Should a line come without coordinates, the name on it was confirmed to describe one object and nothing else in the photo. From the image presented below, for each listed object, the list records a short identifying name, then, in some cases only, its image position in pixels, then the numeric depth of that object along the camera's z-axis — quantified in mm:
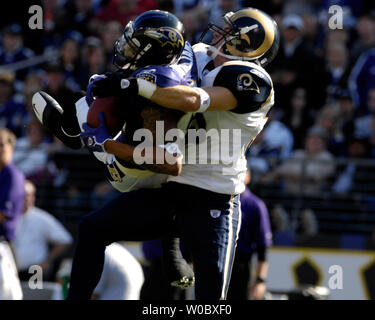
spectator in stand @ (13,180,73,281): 17125
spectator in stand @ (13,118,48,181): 19141
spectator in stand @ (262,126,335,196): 17859
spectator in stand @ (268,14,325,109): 19453
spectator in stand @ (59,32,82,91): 21562
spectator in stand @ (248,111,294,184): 17984
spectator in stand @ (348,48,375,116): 19047
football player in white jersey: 8758
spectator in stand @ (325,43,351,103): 19375
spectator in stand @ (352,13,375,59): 19625
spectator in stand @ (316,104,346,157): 18422
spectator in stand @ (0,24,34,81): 23172
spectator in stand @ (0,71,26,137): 21406
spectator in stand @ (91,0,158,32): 22203
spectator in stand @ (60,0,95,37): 23422
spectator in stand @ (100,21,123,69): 21562
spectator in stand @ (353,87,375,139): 18286
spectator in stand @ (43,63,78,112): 20516
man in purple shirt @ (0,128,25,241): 14266
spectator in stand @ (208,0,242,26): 21156
